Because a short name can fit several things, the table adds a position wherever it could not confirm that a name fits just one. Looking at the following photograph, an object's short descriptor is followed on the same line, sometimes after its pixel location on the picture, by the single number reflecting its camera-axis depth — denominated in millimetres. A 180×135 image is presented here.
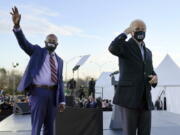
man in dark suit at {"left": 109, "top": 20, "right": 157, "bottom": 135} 3395
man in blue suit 3873
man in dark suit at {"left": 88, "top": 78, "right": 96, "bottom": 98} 22375
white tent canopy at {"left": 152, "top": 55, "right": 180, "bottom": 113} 19469
